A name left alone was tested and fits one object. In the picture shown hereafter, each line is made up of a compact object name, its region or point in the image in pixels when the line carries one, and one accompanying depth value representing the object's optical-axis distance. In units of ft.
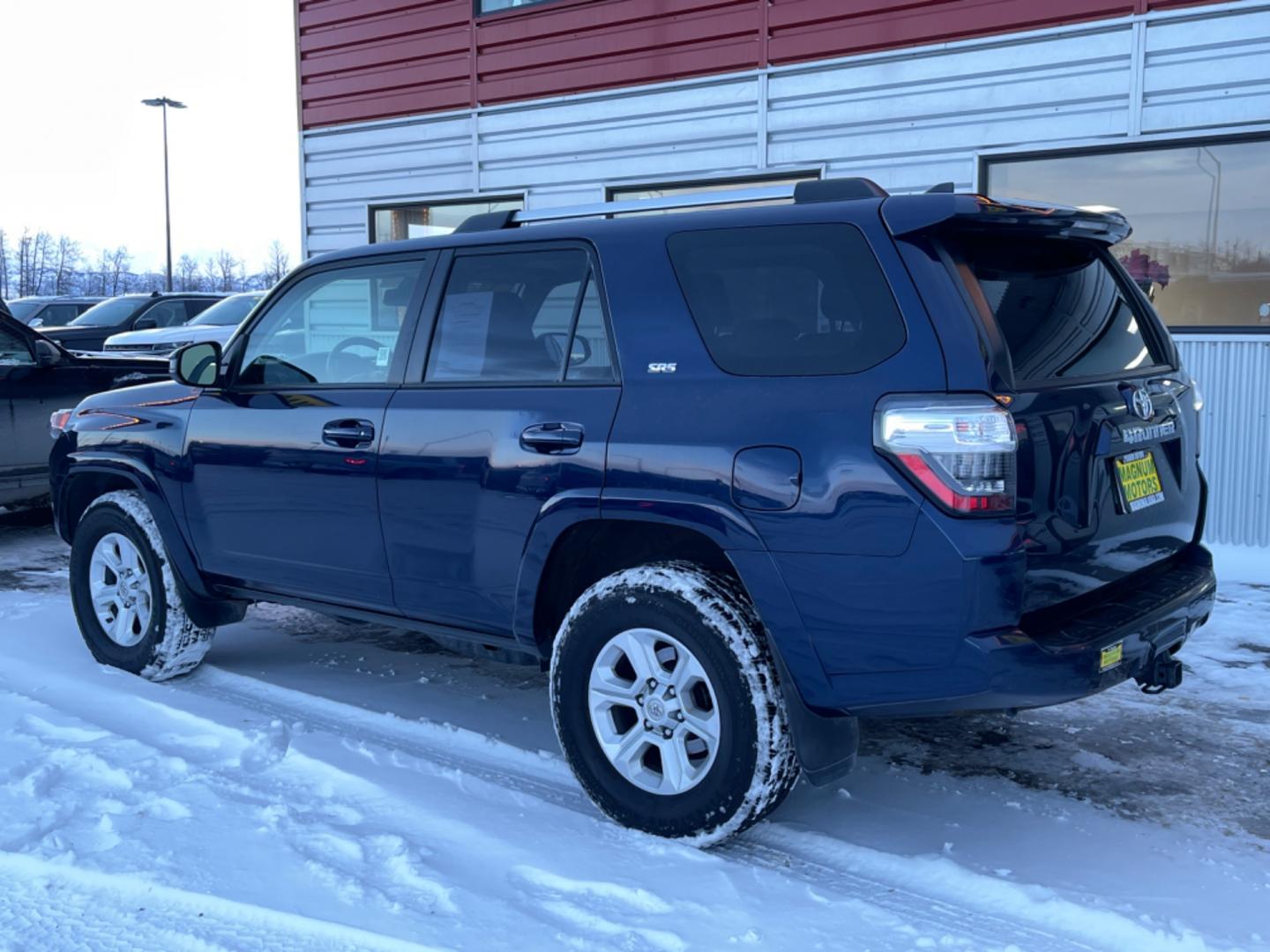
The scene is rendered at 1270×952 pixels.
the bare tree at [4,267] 272.51
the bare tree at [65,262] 298.97
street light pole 139.54
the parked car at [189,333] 54.95
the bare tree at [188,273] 285.31
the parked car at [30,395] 27.91
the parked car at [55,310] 82.43
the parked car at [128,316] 60.49
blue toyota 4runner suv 10.27
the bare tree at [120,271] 287.07
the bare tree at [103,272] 286.70
